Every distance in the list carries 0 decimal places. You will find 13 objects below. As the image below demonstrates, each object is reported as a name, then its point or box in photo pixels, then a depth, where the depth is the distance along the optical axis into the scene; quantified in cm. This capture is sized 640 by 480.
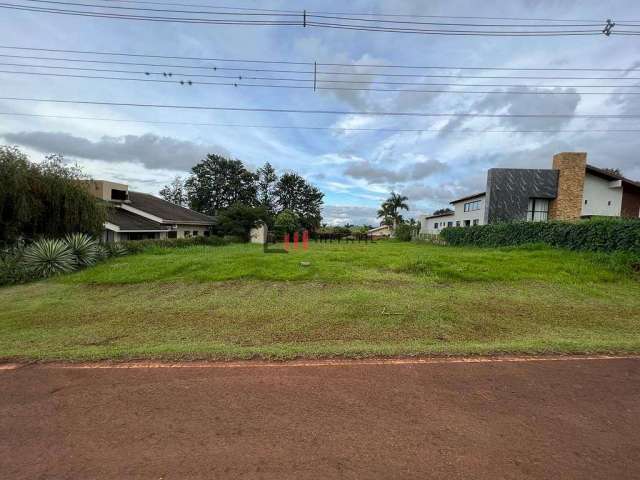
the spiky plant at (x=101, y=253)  1314
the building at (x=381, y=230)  5476
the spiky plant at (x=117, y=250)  1489
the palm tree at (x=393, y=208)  4731
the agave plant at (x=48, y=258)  1058
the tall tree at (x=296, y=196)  5288
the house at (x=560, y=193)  2439
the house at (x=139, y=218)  2231
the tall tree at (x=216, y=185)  4875
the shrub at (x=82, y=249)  1195
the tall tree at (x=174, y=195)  5465
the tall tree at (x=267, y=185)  5303
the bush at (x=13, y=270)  986
